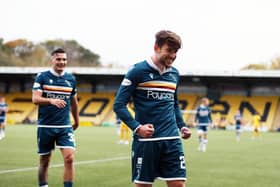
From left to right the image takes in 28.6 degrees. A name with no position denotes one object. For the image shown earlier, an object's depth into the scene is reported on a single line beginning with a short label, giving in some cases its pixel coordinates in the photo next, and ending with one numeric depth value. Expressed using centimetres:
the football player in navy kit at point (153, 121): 562
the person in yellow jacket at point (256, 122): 3441
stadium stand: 4991
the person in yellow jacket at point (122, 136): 2460
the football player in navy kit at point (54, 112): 852
